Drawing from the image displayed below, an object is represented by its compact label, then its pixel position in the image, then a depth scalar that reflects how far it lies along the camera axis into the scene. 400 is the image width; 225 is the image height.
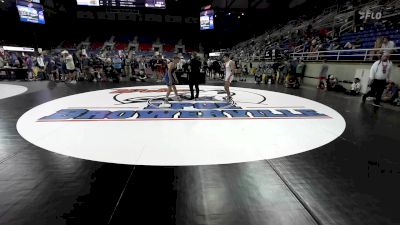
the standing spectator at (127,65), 14.56
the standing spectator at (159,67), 13.96
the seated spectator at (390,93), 6.97
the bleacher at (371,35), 10.22
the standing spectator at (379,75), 6.42
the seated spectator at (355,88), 8.67
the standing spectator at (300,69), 11.43
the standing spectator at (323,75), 10.43
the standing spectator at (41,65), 13.25
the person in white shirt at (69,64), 11.12
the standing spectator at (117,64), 12.91
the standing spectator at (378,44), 8.84
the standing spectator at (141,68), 14.49
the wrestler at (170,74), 6.57
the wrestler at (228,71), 6.91
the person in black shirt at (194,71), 7.01
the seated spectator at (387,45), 8.05
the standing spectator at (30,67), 13.28
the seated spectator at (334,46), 11.38
